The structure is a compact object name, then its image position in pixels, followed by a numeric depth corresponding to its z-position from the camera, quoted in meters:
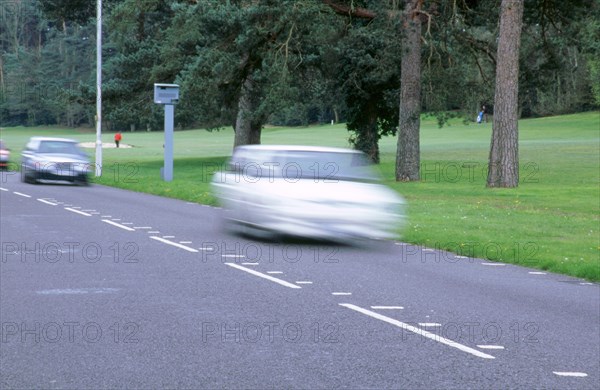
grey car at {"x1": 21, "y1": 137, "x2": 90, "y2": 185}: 33.88
